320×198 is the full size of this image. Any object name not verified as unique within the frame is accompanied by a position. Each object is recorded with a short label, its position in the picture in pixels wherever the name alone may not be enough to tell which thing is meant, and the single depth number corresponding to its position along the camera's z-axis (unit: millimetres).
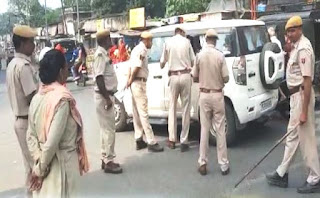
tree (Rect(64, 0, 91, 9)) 54844
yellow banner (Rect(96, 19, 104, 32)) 32953
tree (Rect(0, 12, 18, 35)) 104600
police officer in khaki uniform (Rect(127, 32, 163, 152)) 7301
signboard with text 25906
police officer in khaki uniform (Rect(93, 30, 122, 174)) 6223
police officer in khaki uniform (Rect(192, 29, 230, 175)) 5969
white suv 7156
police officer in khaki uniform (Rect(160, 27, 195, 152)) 7191
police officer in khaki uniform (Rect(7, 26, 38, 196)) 4559
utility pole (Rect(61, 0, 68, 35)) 46781
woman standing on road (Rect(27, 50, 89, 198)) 3199
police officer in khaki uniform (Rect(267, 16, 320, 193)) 5086
